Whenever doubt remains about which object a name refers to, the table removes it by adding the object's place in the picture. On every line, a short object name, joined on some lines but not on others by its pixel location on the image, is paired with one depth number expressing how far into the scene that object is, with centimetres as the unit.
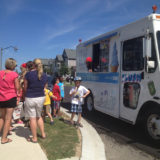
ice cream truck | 457
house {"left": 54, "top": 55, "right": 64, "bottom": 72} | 8055
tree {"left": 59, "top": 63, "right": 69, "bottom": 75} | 6212
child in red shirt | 655
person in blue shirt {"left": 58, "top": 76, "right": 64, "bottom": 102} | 686
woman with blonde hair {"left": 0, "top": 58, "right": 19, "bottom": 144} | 414
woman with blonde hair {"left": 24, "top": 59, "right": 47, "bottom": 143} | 418
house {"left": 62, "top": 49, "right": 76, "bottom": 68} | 7226
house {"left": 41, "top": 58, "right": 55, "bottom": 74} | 9096
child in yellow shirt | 587
